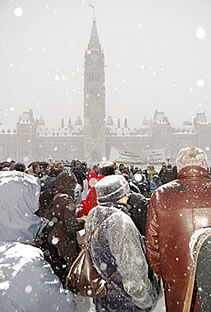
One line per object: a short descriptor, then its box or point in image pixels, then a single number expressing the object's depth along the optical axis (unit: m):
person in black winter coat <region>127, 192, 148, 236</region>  2.78
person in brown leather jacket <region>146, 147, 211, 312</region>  1.81
